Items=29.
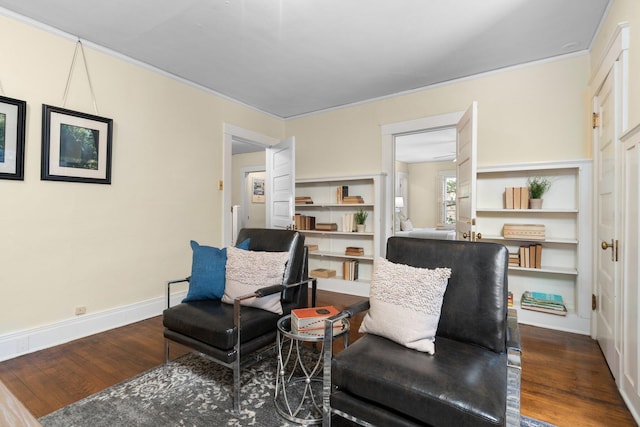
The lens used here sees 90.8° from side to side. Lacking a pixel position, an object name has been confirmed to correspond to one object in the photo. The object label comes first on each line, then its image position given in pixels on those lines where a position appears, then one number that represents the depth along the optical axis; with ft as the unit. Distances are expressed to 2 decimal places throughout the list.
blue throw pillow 7.12
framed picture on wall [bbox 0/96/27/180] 7.63
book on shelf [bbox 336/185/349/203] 14.52
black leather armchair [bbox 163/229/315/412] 5.66
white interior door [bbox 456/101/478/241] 8.68
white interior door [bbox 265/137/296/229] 13.50
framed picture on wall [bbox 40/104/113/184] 8.39
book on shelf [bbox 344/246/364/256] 13.99
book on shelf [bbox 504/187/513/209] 10.33
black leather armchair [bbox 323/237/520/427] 3.73
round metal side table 5.34
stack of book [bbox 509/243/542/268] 9.96
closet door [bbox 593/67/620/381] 6.82
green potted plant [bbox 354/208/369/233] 14.16
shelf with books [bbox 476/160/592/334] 9.45
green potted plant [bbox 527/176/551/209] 9.98
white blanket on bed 21.44
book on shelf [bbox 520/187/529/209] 10.09
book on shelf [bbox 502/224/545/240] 9.85
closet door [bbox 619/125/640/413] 5.49
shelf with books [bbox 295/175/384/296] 13.67
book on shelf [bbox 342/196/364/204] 14.02
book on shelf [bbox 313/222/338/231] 14.70
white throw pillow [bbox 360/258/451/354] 4.88
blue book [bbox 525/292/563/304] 9.98
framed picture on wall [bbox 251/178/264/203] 24.06
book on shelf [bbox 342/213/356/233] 14.25
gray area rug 5.37
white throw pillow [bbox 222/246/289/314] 6.69
